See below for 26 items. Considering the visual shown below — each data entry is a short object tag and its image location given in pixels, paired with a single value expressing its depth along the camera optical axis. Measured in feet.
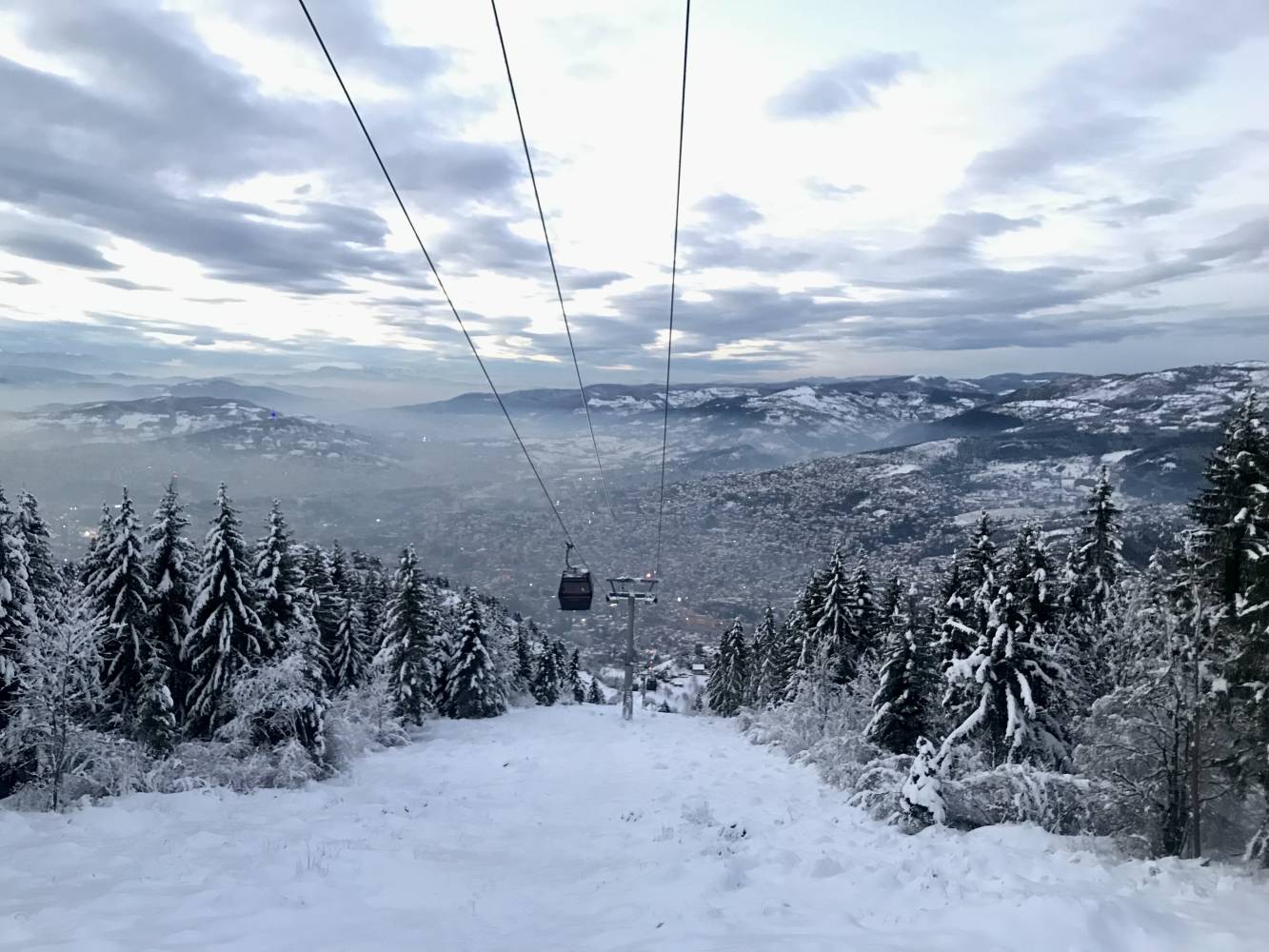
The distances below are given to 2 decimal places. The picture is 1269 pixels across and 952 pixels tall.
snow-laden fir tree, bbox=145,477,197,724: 87.10
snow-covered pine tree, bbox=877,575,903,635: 114.59
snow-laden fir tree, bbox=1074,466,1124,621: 98.63
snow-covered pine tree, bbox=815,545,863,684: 123.13
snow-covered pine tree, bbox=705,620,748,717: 219.20
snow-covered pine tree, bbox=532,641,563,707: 228.43
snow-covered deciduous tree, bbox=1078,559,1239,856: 48.44
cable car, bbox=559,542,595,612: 124.47
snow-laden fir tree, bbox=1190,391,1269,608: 51.08
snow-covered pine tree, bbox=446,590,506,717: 155.84
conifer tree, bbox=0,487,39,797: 60.44
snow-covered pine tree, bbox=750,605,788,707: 168.55
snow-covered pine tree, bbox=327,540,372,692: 139.74
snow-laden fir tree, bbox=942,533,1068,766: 69.41
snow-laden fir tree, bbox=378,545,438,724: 137.90
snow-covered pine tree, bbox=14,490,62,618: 91.25
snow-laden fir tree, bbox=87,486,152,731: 82.38
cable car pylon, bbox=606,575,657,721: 137.69
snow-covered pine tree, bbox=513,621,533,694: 206.12
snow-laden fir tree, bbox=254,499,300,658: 96.53
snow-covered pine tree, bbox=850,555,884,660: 127.34
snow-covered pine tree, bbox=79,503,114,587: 87.25
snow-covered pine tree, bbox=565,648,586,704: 286.01
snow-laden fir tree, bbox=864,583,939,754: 85.40
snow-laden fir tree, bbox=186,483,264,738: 85.40
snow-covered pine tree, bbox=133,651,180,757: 81.92
